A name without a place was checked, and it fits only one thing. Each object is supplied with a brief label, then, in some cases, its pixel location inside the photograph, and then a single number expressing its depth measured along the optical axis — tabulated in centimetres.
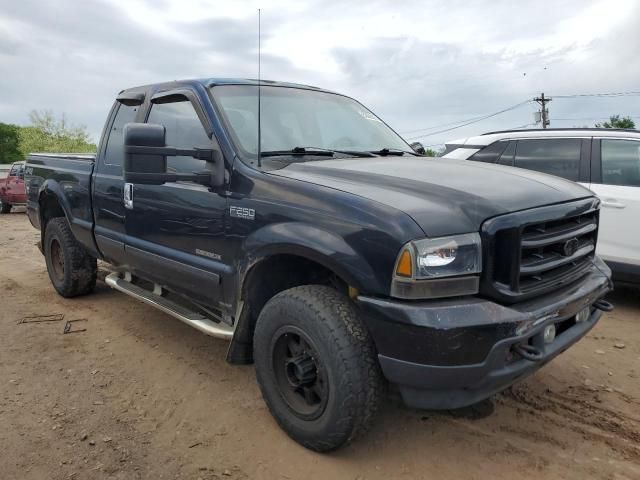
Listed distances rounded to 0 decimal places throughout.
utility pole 3500
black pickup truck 227
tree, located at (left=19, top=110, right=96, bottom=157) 4266
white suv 504
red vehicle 1658
